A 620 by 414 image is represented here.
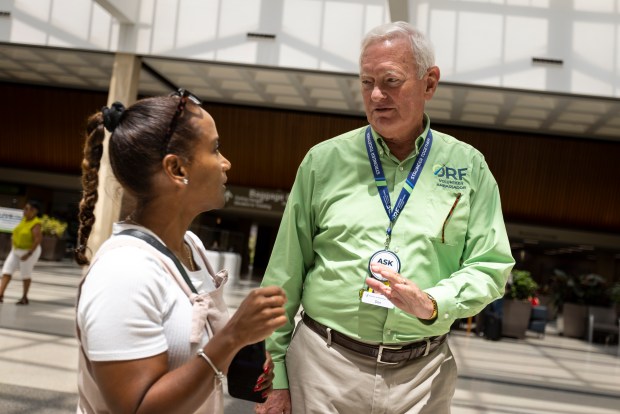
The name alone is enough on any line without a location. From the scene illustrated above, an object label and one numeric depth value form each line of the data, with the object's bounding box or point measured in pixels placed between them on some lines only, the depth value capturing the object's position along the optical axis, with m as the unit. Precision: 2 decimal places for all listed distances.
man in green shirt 2.47
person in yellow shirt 12.62
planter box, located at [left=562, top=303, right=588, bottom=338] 19.64
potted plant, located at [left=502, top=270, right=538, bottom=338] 17.28
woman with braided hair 1.49
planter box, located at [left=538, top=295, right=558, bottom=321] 23.04
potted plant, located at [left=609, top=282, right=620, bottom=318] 18.62
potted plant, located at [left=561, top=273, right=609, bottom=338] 19.44
